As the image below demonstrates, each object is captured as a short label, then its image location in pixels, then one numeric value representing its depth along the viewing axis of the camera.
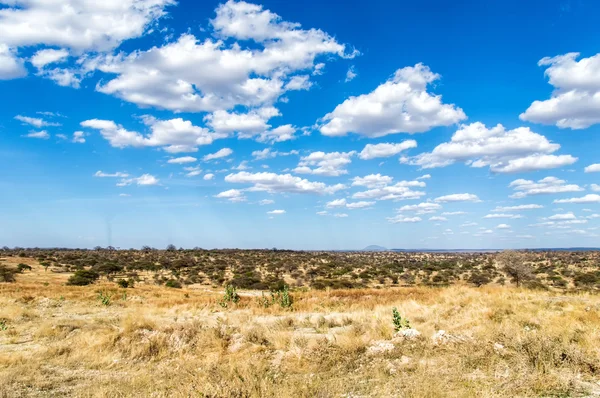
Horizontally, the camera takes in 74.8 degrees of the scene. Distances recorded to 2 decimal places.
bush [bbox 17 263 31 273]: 52.46
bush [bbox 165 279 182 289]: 45.76
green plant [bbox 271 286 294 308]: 21.41
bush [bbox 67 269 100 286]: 40.38
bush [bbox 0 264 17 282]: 40.30
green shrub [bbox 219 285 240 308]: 22.83
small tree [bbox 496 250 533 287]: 30.06
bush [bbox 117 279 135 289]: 36.25
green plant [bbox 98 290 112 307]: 24.86
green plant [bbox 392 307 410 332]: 11.90
